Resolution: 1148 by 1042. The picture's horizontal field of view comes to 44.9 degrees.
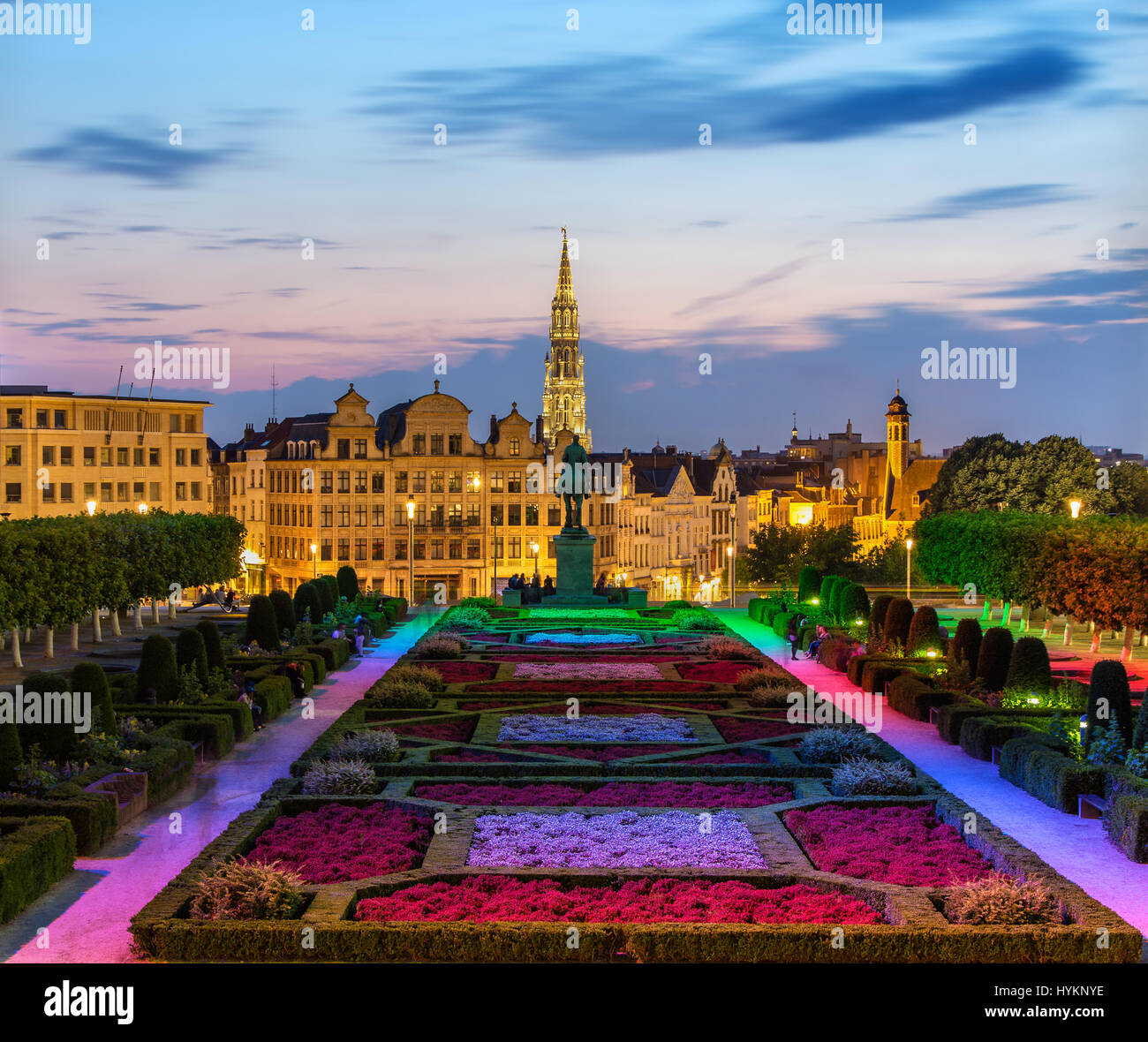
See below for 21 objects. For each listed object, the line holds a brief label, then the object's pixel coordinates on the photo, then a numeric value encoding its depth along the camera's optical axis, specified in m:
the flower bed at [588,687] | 35.53
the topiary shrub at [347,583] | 61.22
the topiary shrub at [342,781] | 23.42
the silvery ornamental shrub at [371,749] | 25.94
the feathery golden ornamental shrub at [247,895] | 16.80
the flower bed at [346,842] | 18.92
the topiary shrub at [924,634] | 40.97
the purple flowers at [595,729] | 29.16
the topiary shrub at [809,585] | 58.53
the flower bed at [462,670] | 38.34
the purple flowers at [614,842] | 19.39
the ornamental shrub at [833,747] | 26.25
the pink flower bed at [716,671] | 38.56
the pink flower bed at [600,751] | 27.27
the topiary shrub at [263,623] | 42.28
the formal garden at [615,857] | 16.08
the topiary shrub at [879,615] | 44.62
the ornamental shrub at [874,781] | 23.53
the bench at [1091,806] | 23.45
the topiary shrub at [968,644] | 36.44
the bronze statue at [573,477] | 58.06
